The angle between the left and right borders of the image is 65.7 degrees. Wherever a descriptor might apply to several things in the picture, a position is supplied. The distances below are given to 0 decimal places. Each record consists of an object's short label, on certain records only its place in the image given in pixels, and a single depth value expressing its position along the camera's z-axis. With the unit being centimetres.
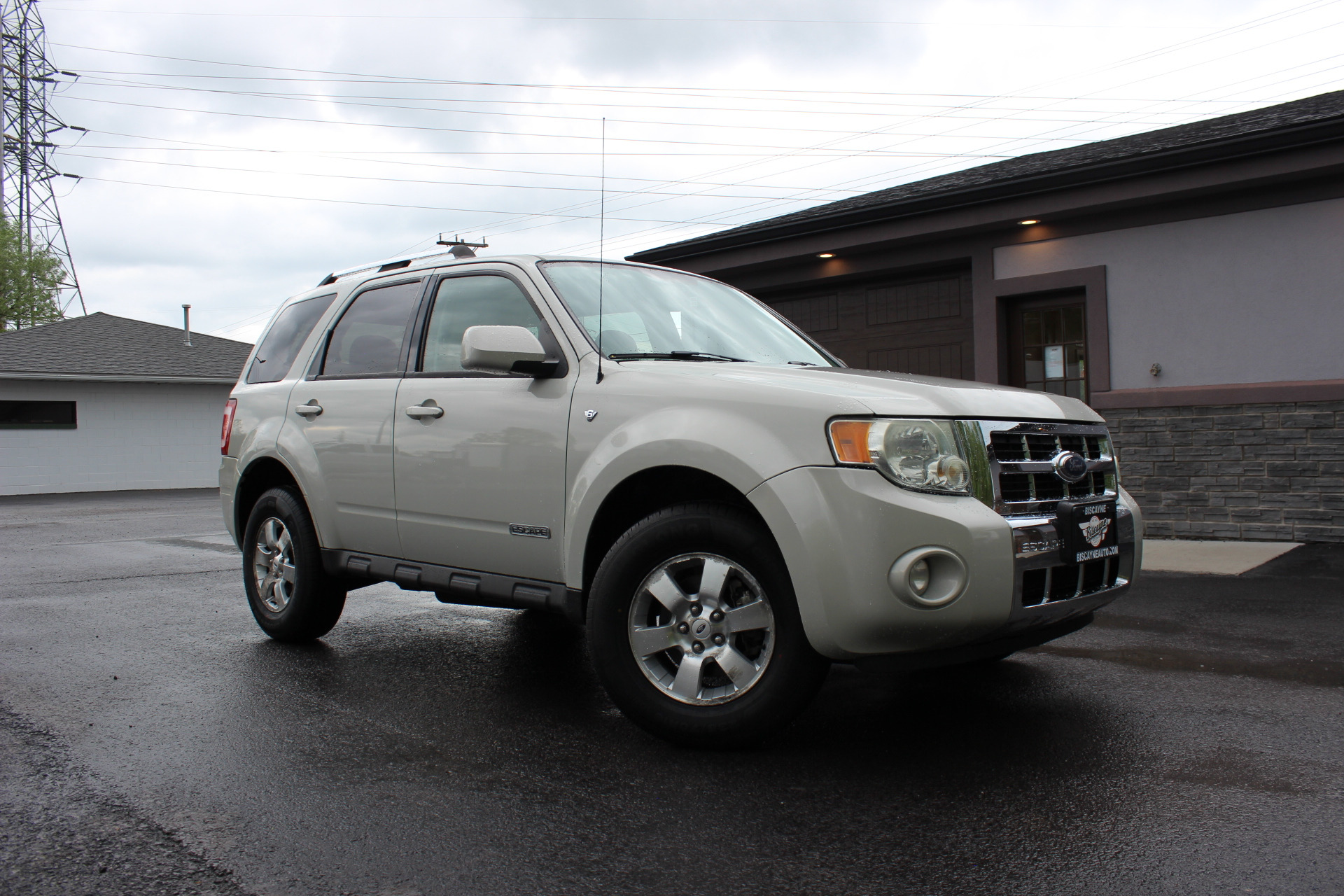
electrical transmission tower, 5250
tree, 4941
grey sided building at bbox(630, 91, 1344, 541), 916
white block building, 2533
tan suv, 339
